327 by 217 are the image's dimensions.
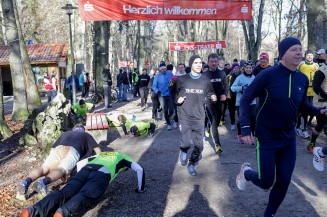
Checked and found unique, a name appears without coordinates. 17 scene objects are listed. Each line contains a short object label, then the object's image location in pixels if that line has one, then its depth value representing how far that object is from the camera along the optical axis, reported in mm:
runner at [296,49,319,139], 8789
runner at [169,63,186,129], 6454
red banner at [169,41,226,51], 25344
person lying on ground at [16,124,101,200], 5398
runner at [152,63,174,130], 11109
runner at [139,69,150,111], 16516
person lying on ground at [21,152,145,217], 4414
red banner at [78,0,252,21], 13250
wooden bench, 9009
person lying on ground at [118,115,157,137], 10156
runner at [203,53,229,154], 7961
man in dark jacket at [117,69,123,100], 22152
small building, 30109
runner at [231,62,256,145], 8602
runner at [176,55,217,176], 6199
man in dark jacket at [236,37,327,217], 3910
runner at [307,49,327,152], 7289
